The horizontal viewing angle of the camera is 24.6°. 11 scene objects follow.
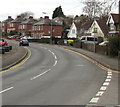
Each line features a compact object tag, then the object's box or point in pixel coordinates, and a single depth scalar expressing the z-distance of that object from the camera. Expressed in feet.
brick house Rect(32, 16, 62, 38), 334.85
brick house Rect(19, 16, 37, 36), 382.01
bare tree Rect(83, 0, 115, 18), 252.58
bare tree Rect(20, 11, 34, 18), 500.74
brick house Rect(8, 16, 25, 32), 410.10
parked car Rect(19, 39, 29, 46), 193.26
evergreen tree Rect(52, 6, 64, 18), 448.16
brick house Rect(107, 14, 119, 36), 204.44
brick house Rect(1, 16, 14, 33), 443.73
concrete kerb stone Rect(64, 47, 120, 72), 76.13
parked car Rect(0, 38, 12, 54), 119.26
